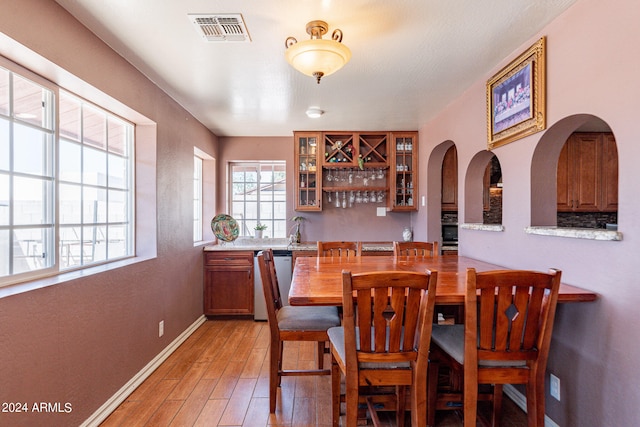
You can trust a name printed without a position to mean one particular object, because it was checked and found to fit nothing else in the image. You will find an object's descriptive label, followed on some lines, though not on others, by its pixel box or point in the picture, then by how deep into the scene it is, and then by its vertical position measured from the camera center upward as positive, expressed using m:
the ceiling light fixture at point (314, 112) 3.35 +1.07
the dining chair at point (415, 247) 3.00 -0.31
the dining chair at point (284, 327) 2.03 -0.71
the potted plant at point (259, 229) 4.50 -0.21
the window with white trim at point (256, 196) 4.69 +0.25
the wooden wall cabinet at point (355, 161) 4.26 +0.70
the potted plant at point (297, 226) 4.40 -0.18
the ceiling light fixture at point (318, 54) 1.67 +0.84
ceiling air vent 1.80 +1.08
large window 1.57 +0.18
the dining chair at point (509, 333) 1.41 -0.53
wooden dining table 1.56 -0.39
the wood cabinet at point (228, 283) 3.92 -0.84
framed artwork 1.93 +0.76
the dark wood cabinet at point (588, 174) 3.90 +0.49
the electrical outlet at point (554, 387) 1.81 -0.97
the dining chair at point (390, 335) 1.40 -0.54
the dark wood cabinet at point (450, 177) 4.20 +0.48
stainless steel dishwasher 3.89 -0.81
